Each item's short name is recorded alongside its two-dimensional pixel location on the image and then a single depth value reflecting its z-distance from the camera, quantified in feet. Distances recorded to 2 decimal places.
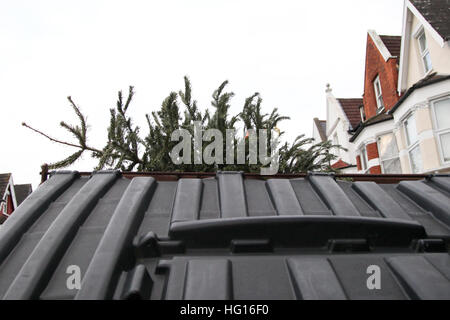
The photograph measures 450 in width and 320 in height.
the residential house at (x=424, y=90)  38.47
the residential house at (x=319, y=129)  90.07
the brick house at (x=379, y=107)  51.47
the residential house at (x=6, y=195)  69.64
